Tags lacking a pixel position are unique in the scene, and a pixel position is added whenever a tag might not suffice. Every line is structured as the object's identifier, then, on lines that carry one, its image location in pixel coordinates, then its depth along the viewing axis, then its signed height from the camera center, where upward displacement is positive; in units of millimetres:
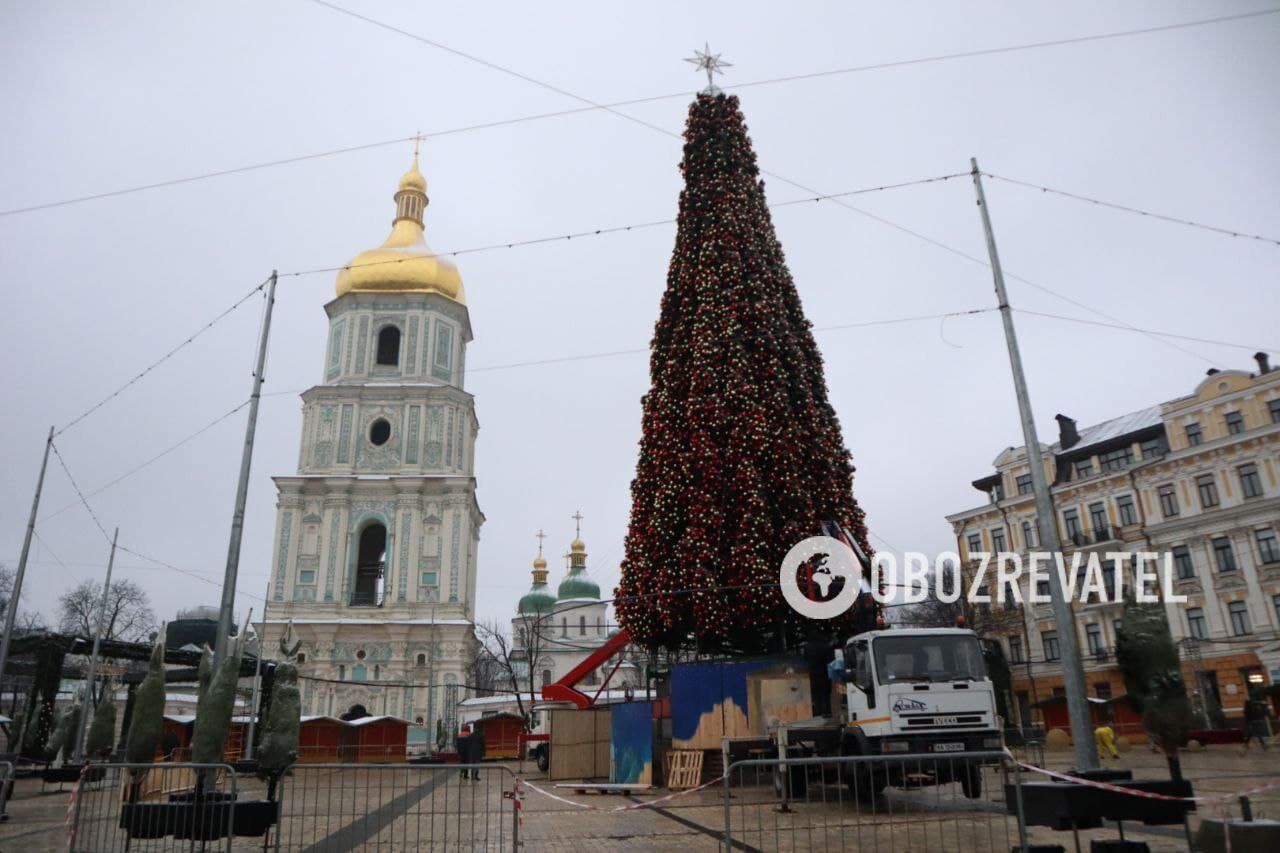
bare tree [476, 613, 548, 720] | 59847 +5561
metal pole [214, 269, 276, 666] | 12453 +3257
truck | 12391 +196
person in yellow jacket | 21016 -771
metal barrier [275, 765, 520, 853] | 10391 -1361
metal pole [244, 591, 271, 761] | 24378 +539
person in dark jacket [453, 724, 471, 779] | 29141 -731
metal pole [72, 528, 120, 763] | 27223 +1429
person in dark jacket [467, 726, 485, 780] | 28433 -697
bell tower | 41562 +10639
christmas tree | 18016 +5771
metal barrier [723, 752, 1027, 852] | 9094 -1253
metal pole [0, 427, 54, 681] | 21141 +3888
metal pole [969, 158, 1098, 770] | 10273 +1465
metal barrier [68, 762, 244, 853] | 8758 -752
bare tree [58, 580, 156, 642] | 56531 +7689
